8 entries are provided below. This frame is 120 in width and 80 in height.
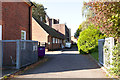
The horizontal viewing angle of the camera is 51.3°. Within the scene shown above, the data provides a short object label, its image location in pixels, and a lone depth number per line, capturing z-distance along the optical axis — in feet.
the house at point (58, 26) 150.92
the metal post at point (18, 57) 23.28
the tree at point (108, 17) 18.22
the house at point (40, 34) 77.20
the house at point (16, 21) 28.48
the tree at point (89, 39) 52.70
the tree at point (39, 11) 117.93
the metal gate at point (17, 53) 23.54
